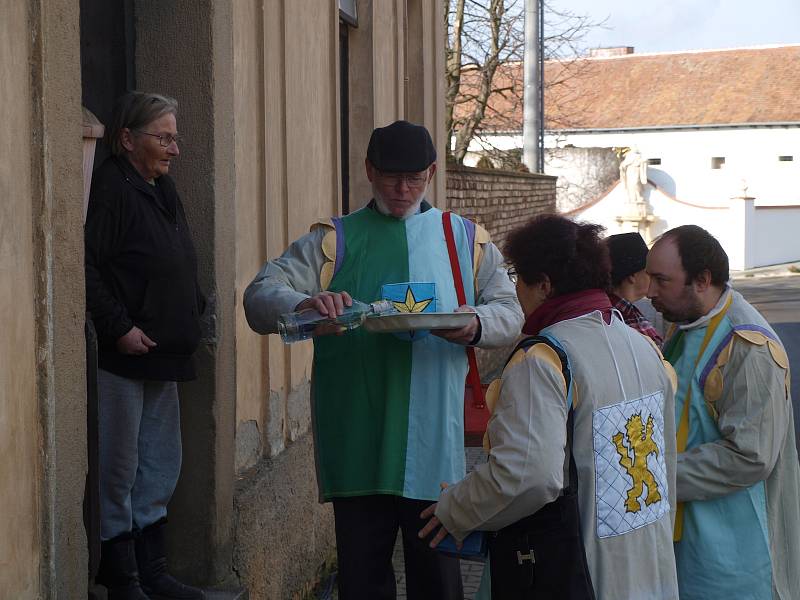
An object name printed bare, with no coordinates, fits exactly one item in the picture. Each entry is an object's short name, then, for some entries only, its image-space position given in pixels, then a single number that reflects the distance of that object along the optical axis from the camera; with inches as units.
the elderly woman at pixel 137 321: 147.3
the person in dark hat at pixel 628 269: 179.0
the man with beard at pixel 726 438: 131.2
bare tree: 968.9
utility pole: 719.7
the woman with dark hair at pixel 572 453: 106.3
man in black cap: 142.8
